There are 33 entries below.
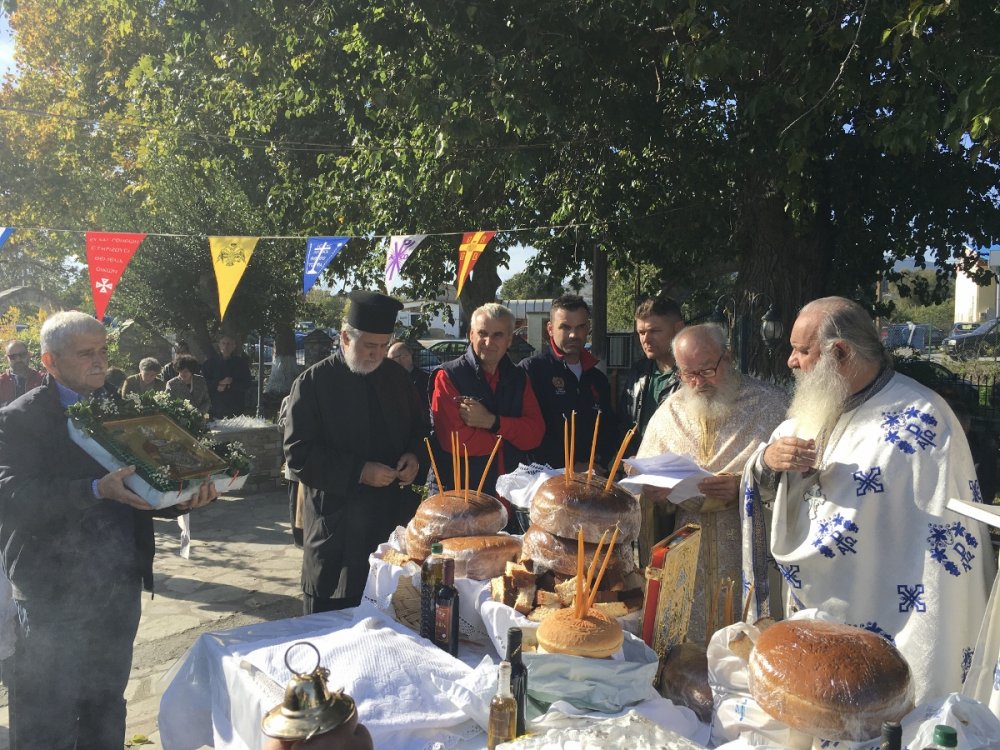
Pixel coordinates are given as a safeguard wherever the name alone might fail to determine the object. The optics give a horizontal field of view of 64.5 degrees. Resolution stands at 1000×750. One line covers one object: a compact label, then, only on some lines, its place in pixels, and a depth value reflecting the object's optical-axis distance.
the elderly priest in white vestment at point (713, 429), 3.40
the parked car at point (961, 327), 47.37
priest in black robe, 3.74
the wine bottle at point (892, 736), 1.50
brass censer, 1.59
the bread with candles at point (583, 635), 2.11
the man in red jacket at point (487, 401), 4.31
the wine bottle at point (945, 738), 1.48
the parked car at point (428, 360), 18.63
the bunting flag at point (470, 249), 8.92
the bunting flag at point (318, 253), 8.97
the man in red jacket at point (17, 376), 8.48
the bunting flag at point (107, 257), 7.91
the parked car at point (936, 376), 11.21
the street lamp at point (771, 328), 8.52
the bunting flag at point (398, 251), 9.14
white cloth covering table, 2.10
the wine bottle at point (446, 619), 2.53
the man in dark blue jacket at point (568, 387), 4.77
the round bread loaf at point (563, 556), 2.57
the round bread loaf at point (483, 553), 2.72
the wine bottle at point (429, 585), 2.62
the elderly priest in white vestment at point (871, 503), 2.58
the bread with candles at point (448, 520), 2.91
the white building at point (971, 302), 63.28
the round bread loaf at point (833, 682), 1.68
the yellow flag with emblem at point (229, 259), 8.13
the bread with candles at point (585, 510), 2.60
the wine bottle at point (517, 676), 1.97
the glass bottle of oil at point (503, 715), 1.90
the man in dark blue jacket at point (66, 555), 2.96
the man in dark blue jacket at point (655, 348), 4.67
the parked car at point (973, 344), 26.04
